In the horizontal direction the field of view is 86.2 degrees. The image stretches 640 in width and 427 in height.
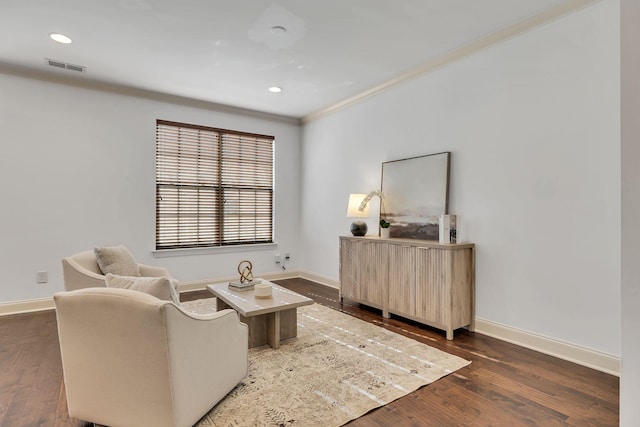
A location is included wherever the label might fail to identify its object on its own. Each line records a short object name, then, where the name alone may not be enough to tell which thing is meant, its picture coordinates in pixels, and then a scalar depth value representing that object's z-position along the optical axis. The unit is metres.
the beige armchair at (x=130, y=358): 1.59
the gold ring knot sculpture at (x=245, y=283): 3.19
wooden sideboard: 3.17
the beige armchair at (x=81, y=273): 2.57
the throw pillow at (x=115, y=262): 2.73
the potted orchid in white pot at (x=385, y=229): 4.10
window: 4.94
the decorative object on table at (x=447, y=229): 3.32
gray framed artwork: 3.64
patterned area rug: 1.95
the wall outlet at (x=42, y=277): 4.04
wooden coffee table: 2.68
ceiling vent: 3.76
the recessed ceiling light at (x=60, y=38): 3.20
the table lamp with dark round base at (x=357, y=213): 4.36
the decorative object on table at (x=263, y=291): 2.90
